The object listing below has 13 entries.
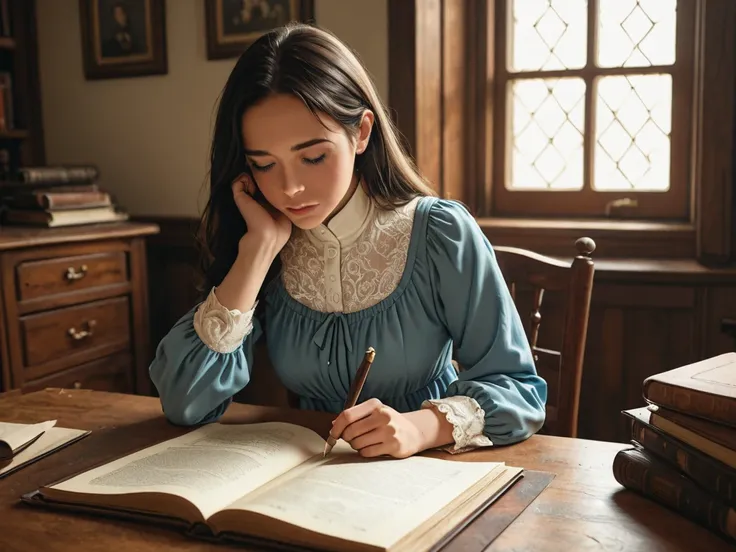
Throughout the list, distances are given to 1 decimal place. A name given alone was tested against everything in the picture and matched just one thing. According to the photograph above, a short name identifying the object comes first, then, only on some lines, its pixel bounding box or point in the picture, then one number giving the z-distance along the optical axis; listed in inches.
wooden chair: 61.4
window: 97.7
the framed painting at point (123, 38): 114.5
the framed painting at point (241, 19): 103.1
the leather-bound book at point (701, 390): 34.8
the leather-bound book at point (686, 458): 34.2
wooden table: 34.6
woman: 52.0
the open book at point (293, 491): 33.8
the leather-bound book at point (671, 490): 34.2
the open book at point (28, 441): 46.0
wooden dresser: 94.6
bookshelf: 121.2
